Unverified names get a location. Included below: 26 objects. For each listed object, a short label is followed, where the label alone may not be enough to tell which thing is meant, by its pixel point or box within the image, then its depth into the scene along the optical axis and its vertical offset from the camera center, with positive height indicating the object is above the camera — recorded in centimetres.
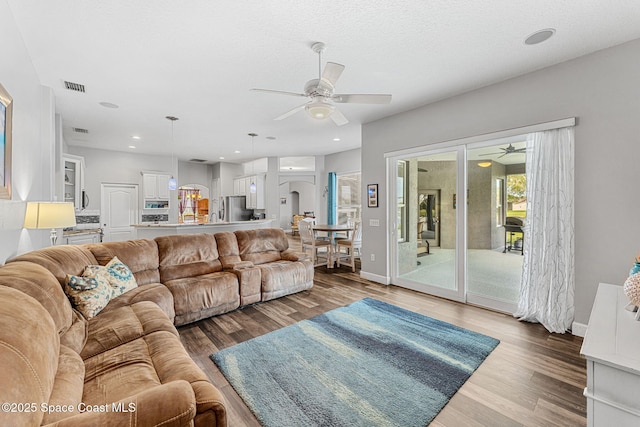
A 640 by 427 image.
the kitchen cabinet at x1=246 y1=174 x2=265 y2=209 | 877 +59
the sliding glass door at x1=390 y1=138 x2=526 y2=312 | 361 -17
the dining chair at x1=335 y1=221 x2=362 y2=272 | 581 -64
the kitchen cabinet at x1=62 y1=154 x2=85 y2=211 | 521 +65
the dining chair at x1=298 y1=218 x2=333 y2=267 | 616 -67
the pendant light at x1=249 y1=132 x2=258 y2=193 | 604 +160
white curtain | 290 -24
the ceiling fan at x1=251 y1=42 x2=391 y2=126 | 245 +109
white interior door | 722 +7
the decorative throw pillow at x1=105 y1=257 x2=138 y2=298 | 266 -66
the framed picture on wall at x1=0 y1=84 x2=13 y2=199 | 201 +54
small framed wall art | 497 +31
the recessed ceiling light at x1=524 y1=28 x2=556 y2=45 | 240 +159
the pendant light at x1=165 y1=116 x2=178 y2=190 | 609 +63
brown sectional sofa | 101 -79
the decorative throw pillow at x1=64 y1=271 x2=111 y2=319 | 220 -68
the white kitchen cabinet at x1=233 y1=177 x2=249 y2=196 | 933 +90
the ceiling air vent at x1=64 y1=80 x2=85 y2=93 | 343 +162
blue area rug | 184 -132
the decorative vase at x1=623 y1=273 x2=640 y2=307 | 127 -37
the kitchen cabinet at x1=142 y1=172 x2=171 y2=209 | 776 +65
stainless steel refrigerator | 960 +12
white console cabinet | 91 -57
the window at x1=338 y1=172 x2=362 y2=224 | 866 +43
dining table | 594 -38
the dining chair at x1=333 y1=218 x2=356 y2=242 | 660 -60
